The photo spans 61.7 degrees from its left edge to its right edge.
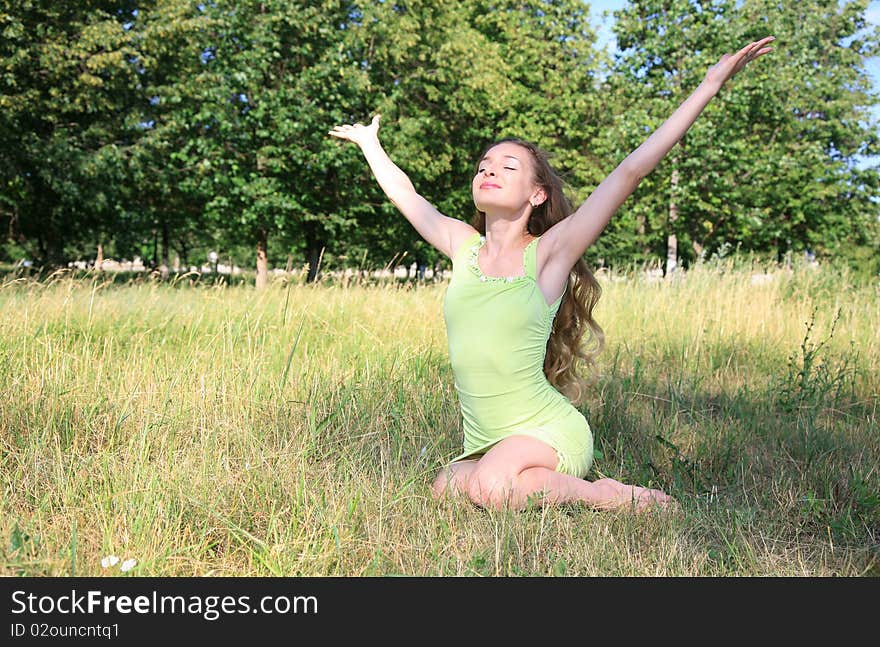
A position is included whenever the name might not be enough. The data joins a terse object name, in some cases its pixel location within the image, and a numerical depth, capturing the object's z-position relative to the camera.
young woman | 2.63
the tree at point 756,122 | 16.67
